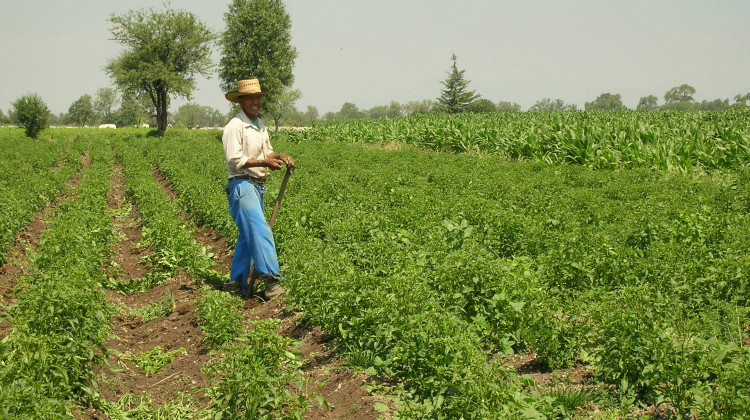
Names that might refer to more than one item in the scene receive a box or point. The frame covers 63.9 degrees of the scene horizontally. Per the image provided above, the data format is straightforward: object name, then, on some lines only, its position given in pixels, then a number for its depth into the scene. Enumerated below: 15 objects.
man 6.79
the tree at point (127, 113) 139.12
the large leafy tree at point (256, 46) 54.31
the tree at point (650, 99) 124.28
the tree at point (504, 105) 145.55
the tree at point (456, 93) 79.75
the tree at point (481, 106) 81.19
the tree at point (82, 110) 148.00
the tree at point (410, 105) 156.52
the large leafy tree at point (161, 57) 55.31
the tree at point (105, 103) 151.75
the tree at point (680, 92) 113.25
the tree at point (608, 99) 122.56
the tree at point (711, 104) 79.06
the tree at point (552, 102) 129.54
